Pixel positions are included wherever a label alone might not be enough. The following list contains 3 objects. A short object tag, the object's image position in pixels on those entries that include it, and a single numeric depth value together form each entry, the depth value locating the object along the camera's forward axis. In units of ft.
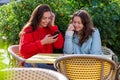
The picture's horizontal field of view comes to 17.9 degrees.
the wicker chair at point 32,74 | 8.10
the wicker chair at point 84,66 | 11.59
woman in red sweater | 15.26
